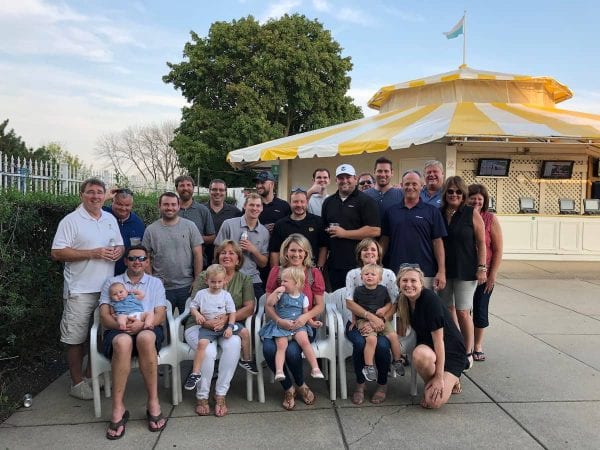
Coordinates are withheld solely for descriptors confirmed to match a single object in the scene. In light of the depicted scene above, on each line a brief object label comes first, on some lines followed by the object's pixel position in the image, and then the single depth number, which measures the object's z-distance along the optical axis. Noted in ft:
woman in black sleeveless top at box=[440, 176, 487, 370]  14.34
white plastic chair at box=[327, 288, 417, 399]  12.60
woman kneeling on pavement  11.83
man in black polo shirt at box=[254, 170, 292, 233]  16.79
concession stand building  35.32
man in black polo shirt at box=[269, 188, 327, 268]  14.70
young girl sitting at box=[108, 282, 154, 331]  11.89
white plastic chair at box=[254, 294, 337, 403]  12.48
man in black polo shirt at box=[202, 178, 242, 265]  17.84
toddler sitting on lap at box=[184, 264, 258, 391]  12.34
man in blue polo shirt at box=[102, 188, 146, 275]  14.16
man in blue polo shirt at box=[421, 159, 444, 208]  15.43
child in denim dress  12.29
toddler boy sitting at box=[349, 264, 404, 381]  12.22
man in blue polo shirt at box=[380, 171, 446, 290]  14.01
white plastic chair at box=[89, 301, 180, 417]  11.55
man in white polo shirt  12.30
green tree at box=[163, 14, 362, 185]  79.82
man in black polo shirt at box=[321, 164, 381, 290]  14.69
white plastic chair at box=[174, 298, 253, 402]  12.36
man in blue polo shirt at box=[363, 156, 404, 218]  16.42
